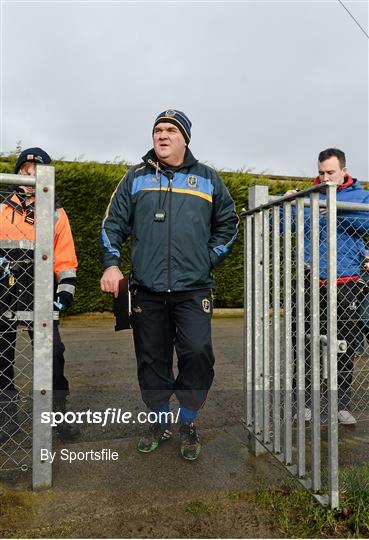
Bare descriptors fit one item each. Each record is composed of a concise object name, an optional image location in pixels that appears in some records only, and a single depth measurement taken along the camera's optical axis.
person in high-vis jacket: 2.96
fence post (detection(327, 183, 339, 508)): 2.05
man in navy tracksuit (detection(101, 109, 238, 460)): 2.76
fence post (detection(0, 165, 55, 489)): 2.36
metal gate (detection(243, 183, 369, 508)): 2.07
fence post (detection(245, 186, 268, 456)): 2.74
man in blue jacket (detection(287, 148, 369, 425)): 3.26
